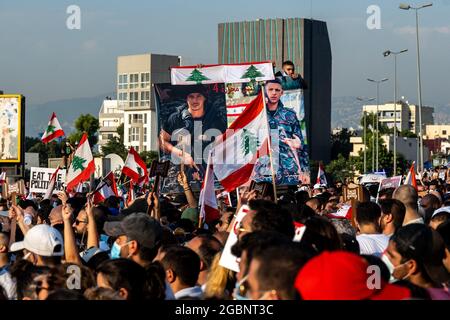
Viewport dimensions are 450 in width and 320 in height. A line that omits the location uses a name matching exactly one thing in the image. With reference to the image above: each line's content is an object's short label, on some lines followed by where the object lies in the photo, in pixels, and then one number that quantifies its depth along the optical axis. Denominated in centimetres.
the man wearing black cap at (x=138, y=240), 771
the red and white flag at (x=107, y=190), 1902
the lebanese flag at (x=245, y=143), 1328
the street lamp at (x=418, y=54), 4588
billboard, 4184
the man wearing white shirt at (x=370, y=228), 888
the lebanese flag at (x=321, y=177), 2847
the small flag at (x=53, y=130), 2639
